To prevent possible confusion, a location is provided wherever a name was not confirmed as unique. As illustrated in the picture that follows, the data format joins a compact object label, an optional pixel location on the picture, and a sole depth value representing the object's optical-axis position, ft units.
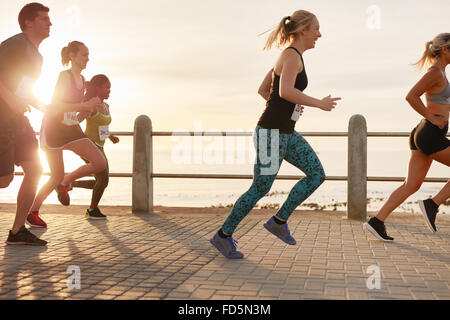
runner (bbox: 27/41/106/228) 22.31
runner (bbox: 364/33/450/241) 18.79
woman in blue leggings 15.97
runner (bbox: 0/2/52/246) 17.58
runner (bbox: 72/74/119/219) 25.26
